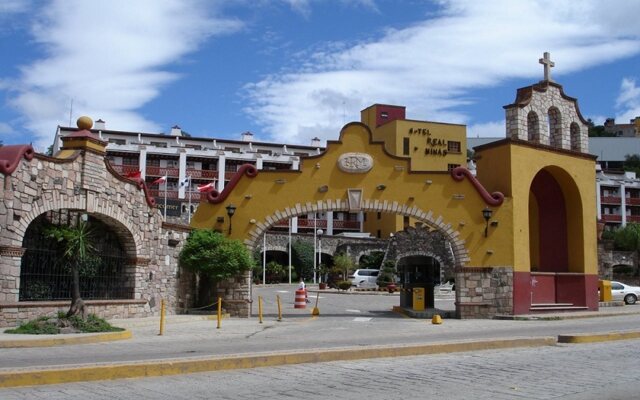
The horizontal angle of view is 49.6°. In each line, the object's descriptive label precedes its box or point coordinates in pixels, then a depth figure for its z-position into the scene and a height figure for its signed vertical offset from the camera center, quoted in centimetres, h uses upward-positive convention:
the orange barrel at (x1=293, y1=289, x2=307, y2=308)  3053 -134
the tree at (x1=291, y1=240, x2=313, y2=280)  6153 +102
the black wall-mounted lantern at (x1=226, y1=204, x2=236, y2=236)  2480 +210
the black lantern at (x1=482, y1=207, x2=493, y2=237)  2477 +202
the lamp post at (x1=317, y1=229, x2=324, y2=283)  5984 +130
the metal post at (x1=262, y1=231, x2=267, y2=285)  5700 +43
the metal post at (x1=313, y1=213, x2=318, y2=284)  6018 +148
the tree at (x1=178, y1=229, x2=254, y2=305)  2381 +43
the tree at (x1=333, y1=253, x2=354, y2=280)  5766 +50
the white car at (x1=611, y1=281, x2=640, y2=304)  3659 -104
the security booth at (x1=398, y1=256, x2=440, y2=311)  2705 -49
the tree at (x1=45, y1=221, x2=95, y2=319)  1658 +53
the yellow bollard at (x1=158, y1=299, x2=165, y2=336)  1736 -138
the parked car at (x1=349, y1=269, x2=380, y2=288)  5209 -59
